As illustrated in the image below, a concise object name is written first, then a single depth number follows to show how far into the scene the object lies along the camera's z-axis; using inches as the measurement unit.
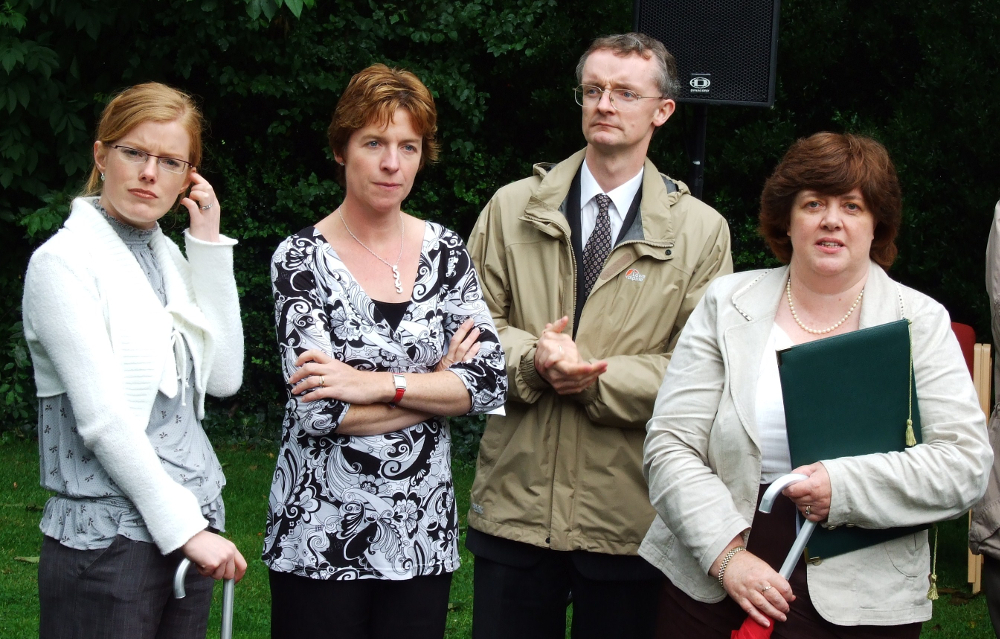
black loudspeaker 194.9
